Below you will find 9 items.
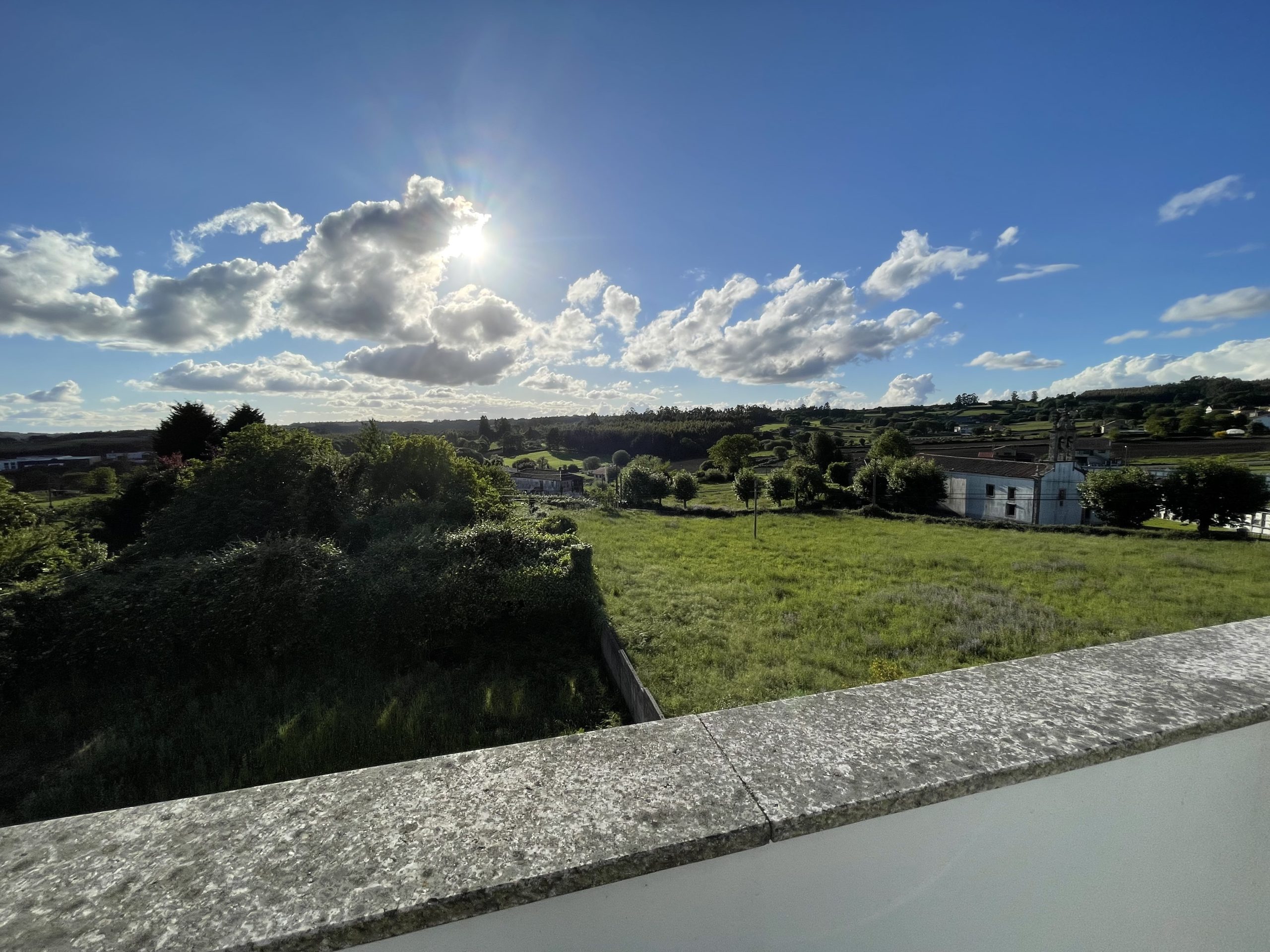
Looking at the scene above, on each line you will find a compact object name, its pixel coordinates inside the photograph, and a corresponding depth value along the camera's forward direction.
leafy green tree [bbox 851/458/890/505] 26.59
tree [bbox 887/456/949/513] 25.09
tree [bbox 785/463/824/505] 29.00
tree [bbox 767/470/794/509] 29.69
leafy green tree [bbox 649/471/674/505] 31.73
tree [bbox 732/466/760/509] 29.35
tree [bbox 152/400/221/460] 24.58
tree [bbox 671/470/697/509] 30.80
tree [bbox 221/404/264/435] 24.62
